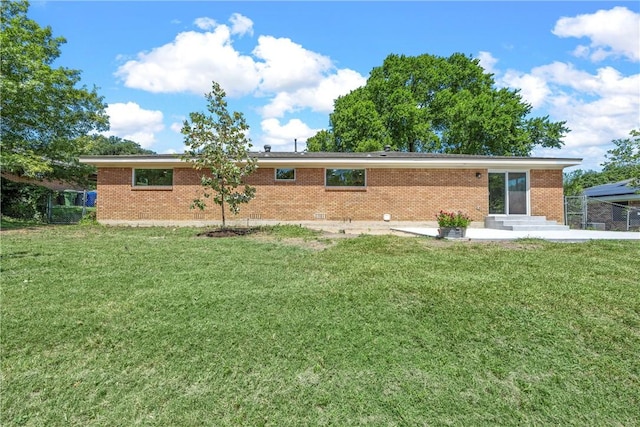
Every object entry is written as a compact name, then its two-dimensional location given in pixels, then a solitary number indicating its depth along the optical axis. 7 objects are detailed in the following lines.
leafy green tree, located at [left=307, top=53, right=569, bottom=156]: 27.44
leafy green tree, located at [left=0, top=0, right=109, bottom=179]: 13.60
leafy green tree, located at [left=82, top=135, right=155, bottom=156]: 49.25
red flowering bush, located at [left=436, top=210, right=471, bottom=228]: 9.05
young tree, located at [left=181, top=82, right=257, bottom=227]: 10.51
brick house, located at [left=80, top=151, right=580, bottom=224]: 13.34
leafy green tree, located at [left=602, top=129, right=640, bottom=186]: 16.61
